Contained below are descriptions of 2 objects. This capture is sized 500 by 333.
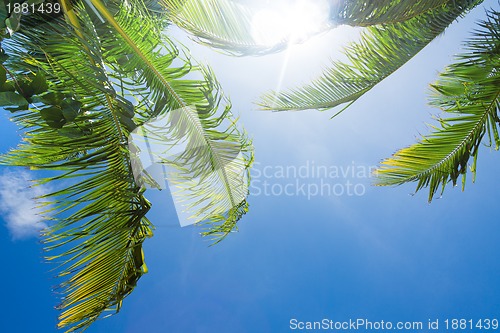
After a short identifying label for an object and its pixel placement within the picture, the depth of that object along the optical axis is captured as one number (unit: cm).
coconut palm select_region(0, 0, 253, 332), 344
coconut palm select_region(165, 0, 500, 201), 436
